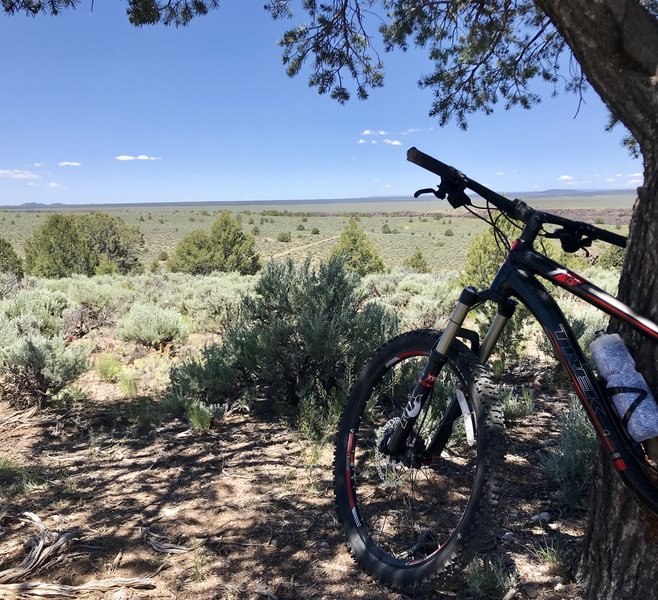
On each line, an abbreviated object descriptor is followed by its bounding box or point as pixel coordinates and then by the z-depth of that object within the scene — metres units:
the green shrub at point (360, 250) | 22.02
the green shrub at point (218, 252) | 29.16
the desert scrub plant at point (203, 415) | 3.73
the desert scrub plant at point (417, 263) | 24.86
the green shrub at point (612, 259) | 18.66
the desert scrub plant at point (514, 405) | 3.69
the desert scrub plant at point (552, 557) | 2.01
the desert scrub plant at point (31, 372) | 4.40
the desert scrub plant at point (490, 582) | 1.91
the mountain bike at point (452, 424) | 1.62
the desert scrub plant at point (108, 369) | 5.39
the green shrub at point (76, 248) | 26.50
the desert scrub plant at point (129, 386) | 4.80
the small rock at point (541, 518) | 2.45
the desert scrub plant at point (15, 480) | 2.88
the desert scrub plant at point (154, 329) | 6.68
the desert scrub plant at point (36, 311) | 6.28
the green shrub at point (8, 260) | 20.09
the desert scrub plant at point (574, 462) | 2.56
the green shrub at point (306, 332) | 4.17
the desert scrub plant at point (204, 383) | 4.15
